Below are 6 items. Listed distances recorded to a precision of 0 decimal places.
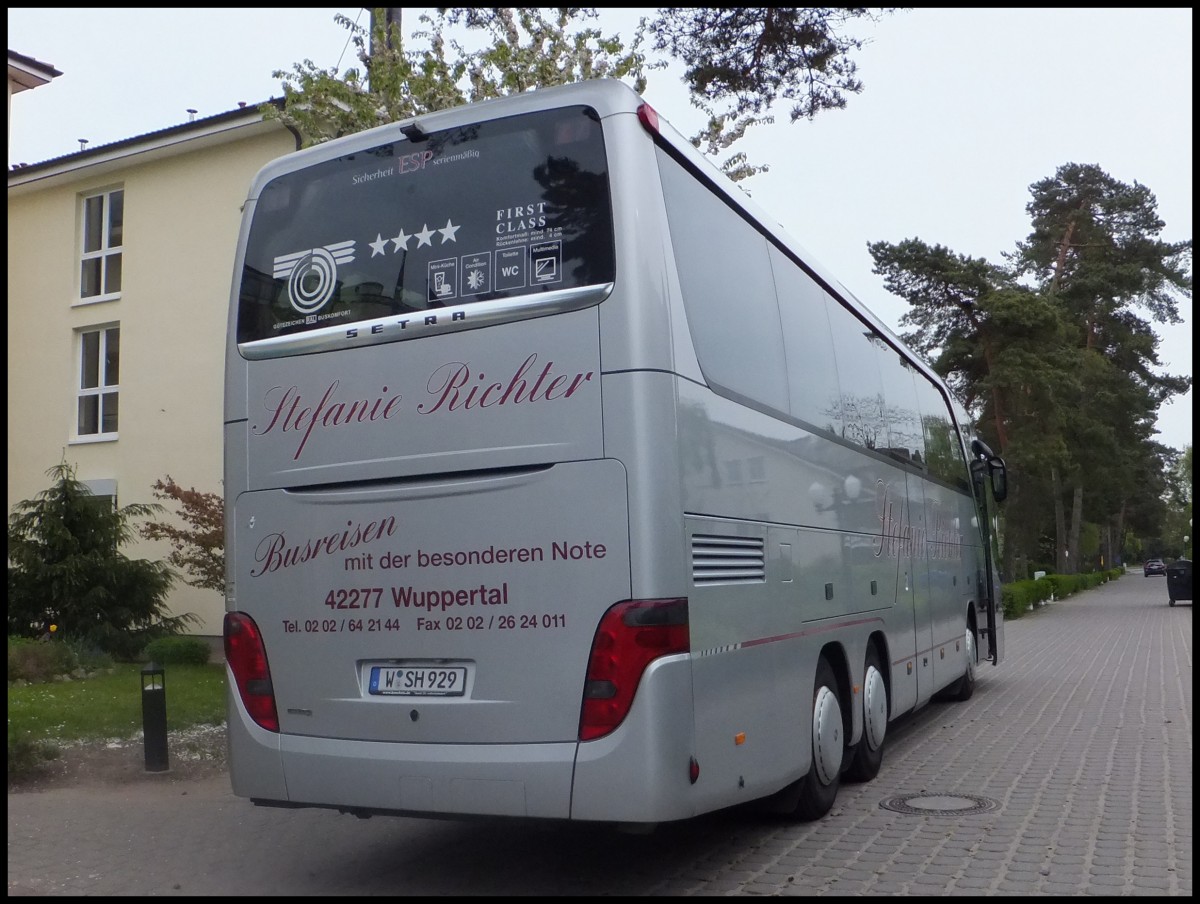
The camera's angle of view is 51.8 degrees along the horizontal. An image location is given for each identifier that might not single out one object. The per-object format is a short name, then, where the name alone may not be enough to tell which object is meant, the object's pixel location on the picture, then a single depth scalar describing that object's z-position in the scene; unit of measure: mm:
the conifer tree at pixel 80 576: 15609
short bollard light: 9047
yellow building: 20844
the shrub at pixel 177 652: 15708
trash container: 40219
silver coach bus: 5305
